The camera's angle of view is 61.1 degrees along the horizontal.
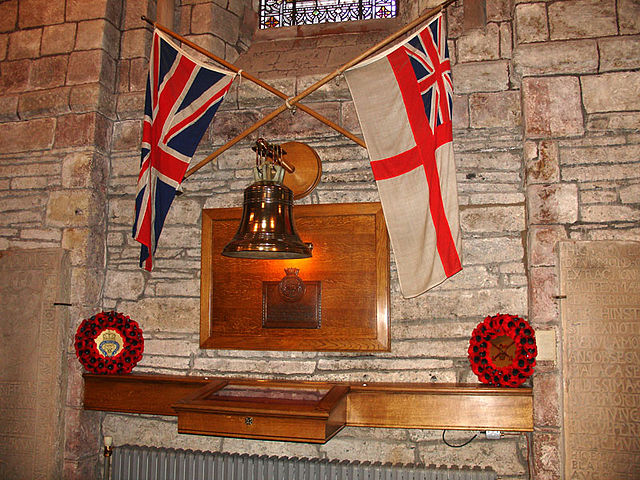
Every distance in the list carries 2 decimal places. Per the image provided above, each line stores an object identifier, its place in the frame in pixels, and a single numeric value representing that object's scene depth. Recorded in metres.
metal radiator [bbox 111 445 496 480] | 3.02
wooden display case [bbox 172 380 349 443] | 2.62
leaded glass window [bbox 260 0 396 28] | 4.05
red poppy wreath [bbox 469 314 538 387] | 2.85
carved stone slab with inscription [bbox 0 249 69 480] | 3.44
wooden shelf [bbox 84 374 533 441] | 2.88
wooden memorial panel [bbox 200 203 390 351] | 3.28
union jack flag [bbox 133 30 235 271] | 3.23
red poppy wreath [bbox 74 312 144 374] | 3.39
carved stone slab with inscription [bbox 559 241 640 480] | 2.78
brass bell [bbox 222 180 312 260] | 2.62
